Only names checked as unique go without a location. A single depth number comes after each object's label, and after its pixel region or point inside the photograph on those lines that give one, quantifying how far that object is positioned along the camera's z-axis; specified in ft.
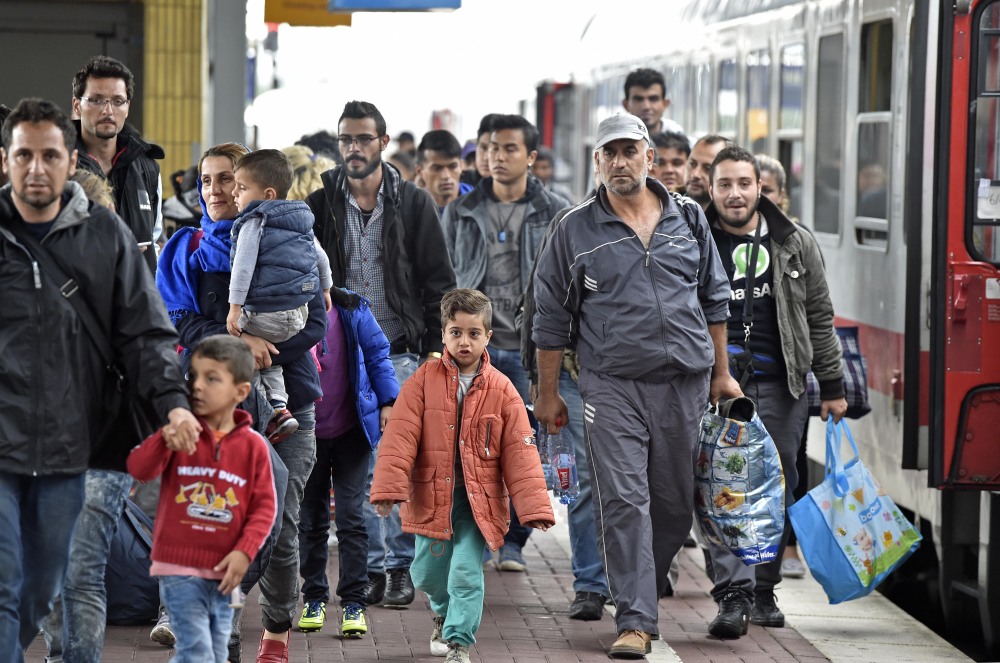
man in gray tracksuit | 44.69
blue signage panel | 73.53
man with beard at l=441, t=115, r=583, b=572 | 54.31
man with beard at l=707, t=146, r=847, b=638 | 49.46
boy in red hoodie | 33.18
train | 48.51
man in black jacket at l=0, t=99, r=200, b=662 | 31.97
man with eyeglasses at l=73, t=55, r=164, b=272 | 45.12
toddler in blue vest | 39.60
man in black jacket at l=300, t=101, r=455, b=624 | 50.57
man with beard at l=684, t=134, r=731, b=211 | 56.06
